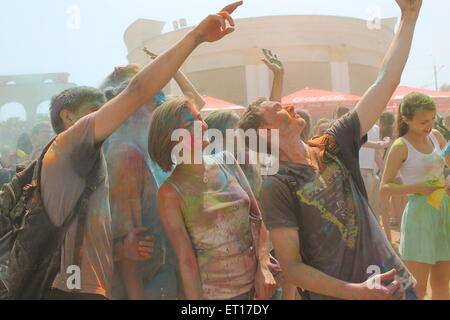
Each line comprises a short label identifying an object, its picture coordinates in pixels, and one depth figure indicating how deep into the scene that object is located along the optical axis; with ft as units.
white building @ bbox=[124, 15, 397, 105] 74.64
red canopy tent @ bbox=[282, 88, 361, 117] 39.30
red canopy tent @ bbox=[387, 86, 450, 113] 36.86
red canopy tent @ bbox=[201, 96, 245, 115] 35.49
